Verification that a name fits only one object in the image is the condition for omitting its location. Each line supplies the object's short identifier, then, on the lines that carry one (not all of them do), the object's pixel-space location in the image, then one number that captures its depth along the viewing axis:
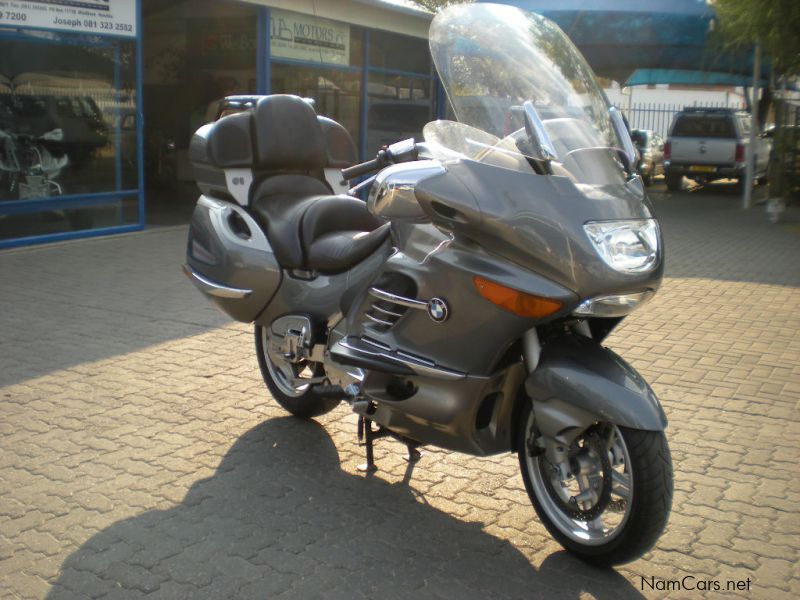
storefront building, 11.34
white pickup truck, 23.11
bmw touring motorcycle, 3.41
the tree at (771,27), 16.48
